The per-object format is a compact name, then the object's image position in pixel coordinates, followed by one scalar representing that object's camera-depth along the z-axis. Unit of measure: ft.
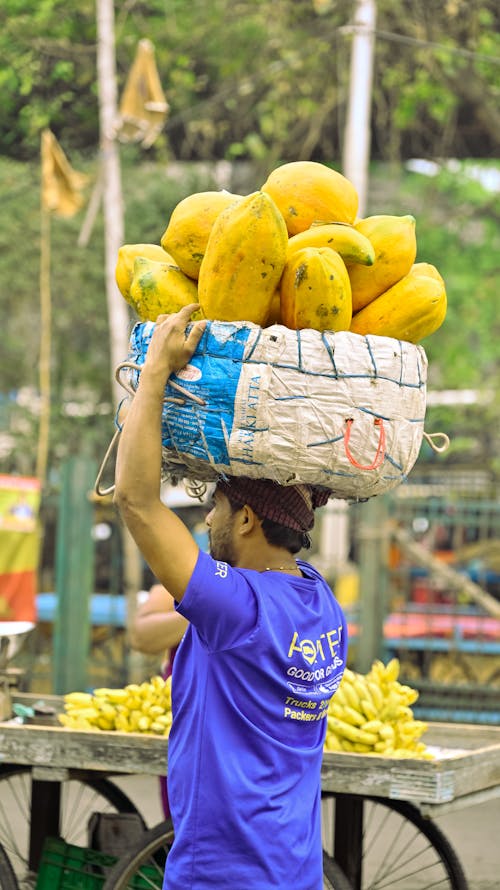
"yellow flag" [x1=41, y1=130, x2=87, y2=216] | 36.86
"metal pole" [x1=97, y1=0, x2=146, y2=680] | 36.73
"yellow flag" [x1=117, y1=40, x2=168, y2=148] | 35.04
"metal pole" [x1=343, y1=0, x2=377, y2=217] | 39.34
